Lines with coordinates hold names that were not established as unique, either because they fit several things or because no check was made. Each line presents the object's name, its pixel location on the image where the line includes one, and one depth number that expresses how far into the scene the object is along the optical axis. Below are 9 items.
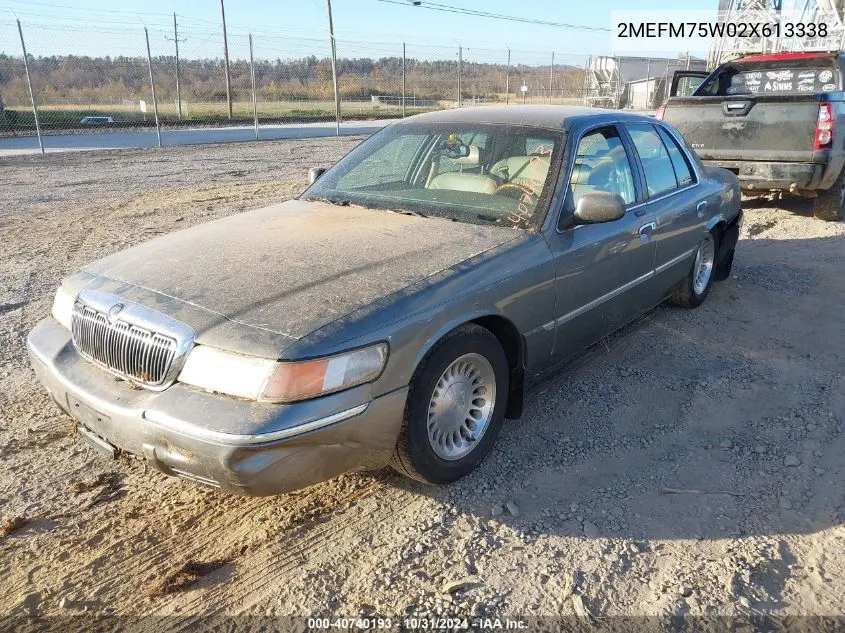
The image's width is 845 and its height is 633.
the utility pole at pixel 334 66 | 21.75
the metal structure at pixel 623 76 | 30.42
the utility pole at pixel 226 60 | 24.67
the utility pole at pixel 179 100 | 24.49
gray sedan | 2.44
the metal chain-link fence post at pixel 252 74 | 19.53
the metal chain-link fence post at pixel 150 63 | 17.02
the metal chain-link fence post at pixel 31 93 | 14.95
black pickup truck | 7.64
